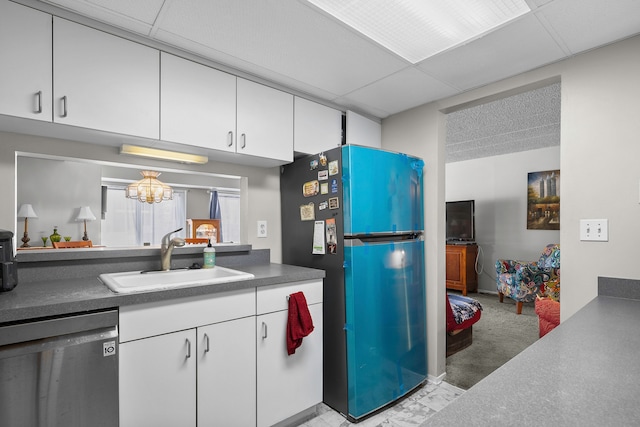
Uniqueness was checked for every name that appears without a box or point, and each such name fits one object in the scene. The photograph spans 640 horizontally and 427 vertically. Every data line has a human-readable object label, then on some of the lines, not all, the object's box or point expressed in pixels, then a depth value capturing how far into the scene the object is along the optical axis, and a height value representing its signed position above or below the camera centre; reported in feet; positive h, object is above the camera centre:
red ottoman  8.05 -2.42
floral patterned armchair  14.20 -2.70
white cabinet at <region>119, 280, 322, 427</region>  4.51 -2.27
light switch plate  5.72 -0.26
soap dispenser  6.70 -0.81
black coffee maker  4.38 -0.62
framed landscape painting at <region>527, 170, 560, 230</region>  16.52 +0.76
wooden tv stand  17.92 -2.86
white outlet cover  8.04 -0.30
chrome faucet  6.33 -0.61
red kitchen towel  6.10 -1.97
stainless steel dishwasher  3.63 -1.80
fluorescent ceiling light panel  4.69 +2.99
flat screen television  18.83 -0.31
